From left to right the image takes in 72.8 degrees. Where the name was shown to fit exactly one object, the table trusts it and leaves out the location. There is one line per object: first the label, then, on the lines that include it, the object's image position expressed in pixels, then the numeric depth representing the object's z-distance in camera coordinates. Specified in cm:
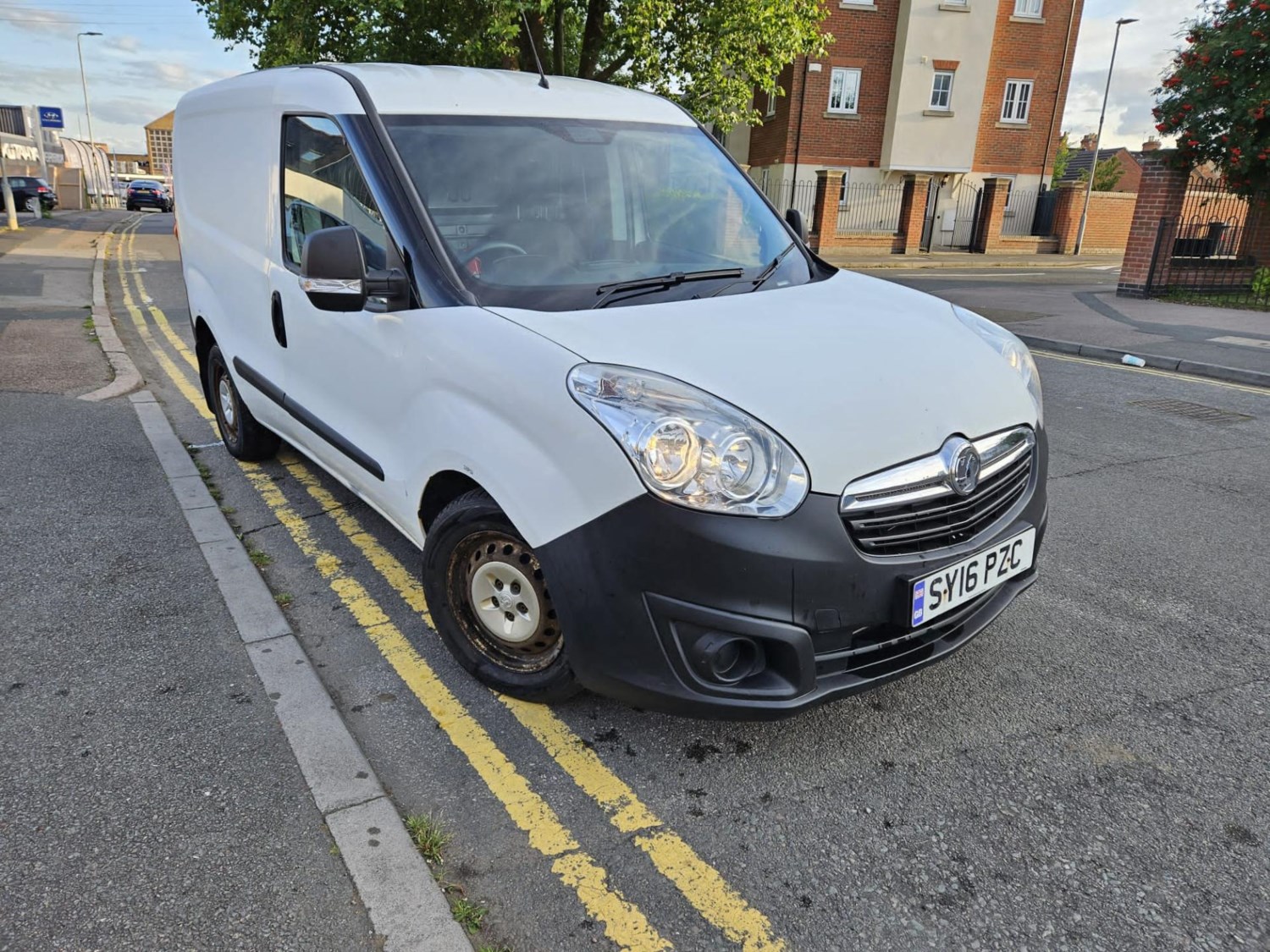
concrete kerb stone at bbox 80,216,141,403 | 687
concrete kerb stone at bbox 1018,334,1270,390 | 847
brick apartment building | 2836
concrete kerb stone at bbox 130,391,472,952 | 203
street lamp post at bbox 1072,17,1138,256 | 3006
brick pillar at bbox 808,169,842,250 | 2652
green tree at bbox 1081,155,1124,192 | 5278
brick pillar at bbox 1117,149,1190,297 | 1483
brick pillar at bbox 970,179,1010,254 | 2872
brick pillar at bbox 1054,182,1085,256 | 3009
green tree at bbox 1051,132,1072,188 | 5519
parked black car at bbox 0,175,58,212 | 3072
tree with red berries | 1293
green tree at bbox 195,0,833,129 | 1455
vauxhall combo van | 221
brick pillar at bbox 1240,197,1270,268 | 1605
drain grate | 697
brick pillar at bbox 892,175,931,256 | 2800
